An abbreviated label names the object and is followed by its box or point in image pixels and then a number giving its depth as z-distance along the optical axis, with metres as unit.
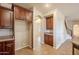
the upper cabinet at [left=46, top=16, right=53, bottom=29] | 2.64
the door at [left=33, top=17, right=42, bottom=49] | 2.68
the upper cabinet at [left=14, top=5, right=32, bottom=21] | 2.47
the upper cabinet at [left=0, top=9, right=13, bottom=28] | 2.46
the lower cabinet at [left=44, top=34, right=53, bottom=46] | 2.68
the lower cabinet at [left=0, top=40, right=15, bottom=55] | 2.35
